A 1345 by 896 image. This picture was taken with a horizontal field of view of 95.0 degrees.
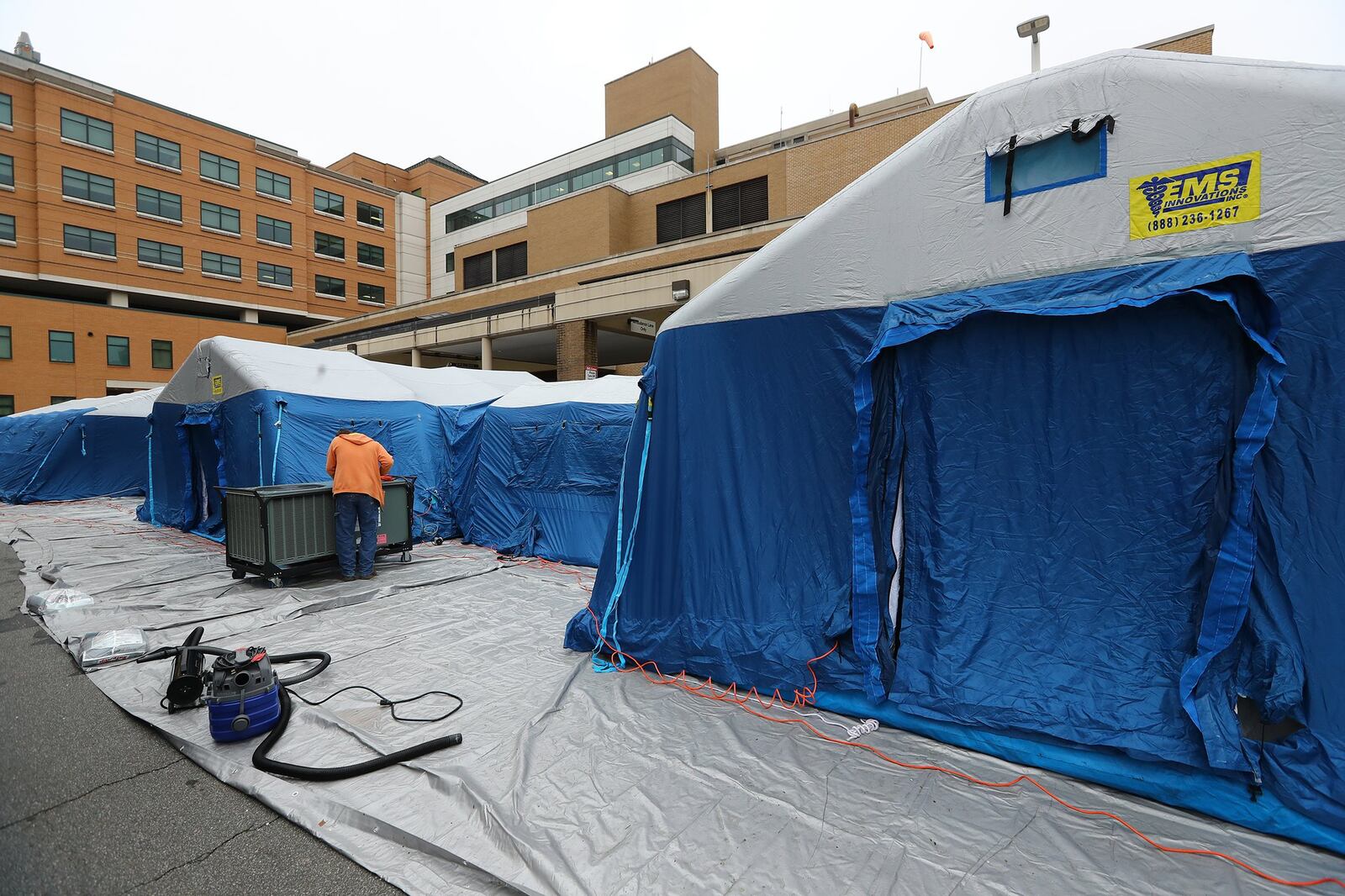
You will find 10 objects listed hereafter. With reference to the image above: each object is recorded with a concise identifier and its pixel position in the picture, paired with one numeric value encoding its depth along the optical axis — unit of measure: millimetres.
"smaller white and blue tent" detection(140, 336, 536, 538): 9156
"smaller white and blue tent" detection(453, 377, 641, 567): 8102
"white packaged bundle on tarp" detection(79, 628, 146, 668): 4570
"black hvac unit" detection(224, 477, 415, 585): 6965
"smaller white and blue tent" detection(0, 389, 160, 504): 16266
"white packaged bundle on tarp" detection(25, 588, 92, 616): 5957
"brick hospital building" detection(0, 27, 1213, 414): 21078
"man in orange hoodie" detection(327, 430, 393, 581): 7148
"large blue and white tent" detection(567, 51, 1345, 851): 2645
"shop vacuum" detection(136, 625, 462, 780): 3076
